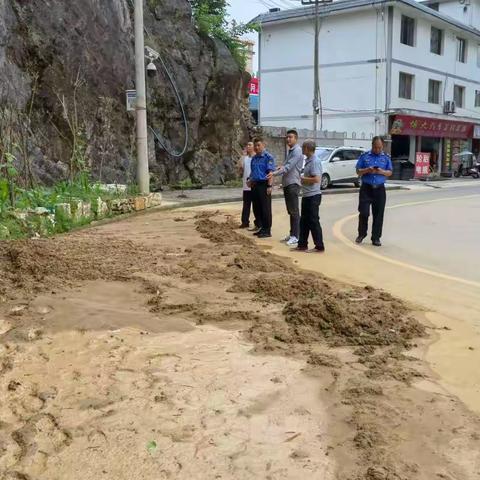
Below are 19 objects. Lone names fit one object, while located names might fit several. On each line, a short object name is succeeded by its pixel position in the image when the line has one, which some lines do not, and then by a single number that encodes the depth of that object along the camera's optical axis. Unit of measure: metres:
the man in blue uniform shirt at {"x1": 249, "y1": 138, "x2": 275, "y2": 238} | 10.29
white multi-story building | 33.69
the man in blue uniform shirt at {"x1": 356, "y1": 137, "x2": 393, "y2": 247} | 9.45
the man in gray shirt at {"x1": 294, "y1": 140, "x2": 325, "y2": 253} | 8.77
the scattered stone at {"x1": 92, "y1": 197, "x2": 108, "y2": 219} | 12.52
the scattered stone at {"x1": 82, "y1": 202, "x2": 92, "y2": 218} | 11.76
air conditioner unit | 38.62
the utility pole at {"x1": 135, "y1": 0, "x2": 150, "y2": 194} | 14.75
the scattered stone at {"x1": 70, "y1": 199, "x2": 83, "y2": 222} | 11.28
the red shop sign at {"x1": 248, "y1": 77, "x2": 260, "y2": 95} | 46.97
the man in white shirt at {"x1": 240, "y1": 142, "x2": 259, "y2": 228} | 11.01
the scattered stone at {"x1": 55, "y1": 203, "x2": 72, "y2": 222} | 10.59
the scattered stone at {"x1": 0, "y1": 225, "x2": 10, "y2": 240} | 8.52
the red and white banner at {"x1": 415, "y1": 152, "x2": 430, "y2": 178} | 33.41
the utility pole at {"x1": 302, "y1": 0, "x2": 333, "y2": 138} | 28.58
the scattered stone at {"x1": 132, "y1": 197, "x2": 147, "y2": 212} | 14.34
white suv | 24.67
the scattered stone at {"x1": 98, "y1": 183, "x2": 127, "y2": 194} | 14.33
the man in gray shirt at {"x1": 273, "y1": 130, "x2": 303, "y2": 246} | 9.45
